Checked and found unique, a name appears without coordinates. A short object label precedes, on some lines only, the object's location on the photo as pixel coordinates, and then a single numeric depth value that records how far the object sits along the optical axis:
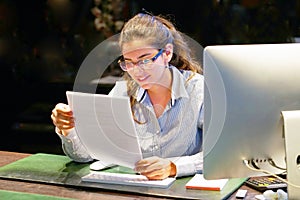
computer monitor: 2.72
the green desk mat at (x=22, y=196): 2.95
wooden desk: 2.97
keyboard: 3.04
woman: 3.27
